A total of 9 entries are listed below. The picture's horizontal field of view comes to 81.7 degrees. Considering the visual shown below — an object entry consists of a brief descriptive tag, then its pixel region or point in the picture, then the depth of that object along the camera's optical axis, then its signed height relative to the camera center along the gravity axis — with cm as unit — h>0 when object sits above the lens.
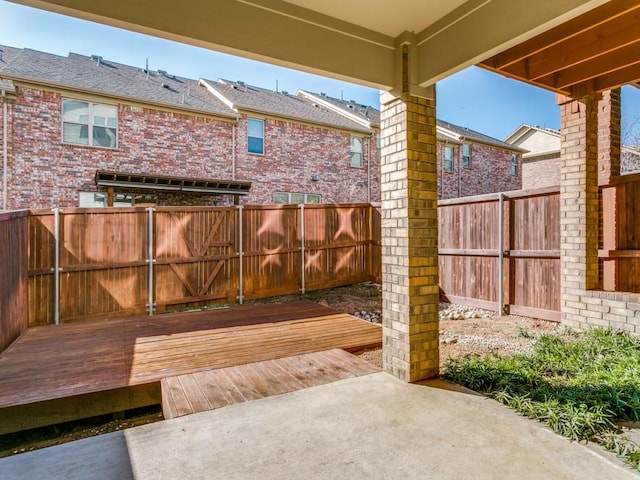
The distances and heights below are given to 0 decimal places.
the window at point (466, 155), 1747 +410
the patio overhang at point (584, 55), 338 +202
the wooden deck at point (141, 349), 327 -129
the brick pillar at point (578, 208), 495 +45
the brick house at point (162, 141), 962 +317
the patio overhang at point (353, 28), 228 +151
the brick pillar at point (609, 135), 523 +152
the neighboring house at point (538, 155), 1980 +471
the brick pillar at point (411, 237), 325 +4
